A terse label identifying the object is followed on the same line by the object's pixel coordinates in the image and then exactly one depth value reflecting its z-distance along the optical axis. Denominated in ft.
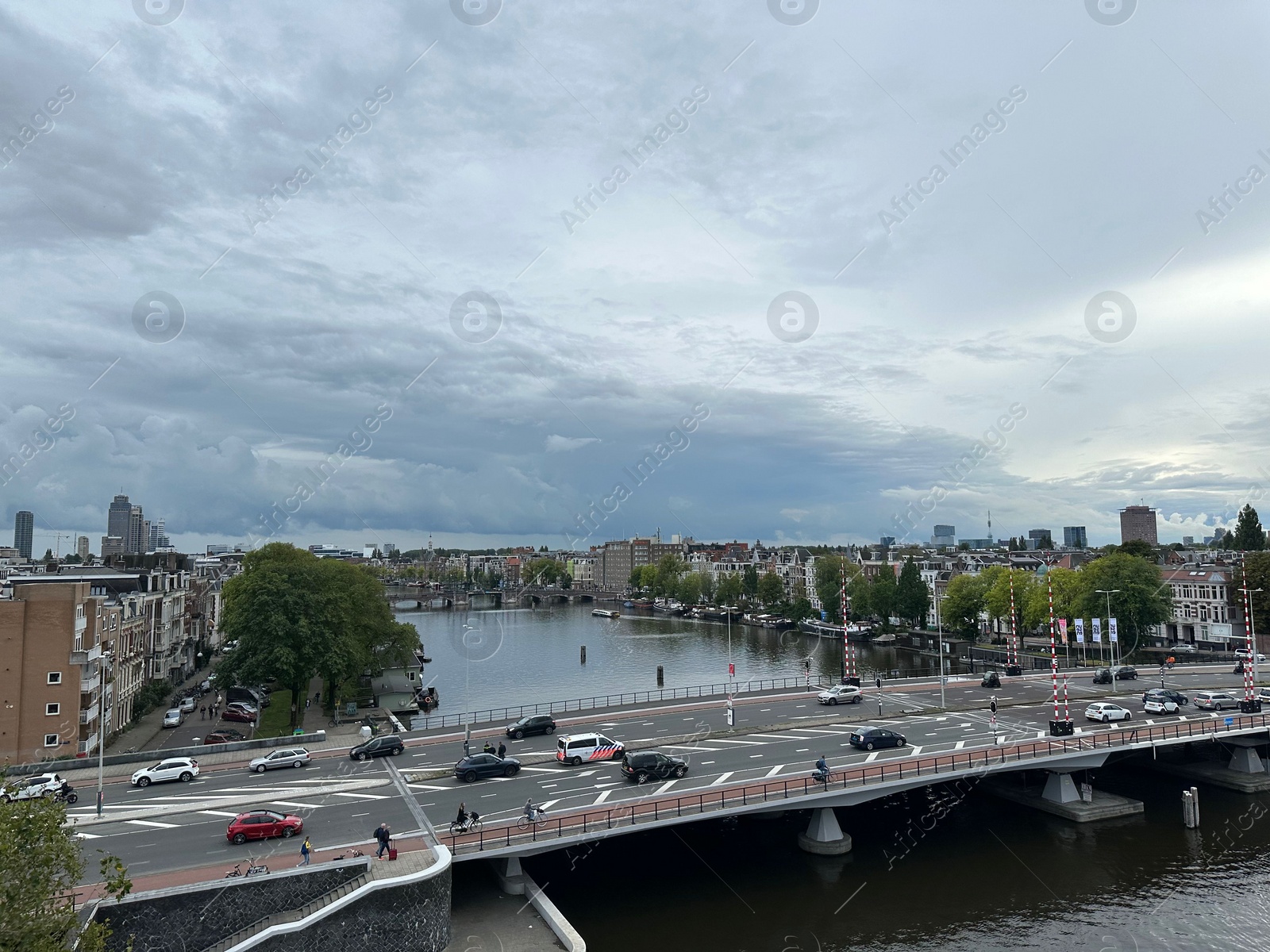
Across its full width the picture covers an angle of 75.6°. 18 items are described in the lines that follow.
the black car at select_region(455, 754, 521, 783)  117.08
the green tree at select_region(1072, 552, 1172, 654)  273.33
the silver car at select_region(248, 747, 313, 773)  124.77
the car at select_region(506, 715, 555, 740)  145.38
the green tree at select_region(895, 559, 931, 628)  360.07
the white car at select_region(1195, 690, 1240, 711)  163.43
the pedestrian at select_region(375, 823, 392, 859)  84.69
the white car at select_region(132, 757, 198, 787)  117.08
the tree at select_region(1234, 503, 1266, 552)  426.92
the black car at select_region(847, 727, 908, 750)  130.21
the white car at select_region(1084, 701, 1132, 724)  152.25
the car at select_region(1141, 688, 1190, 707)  163.12
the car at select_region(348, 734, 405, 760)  132.16
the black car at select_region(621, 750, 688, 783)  114.21
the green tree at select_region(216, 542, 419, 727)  164.66
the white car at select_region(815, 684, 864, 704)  173.27
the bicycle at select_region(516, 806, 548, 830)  95.35
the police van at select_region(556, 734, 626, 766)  126.21
